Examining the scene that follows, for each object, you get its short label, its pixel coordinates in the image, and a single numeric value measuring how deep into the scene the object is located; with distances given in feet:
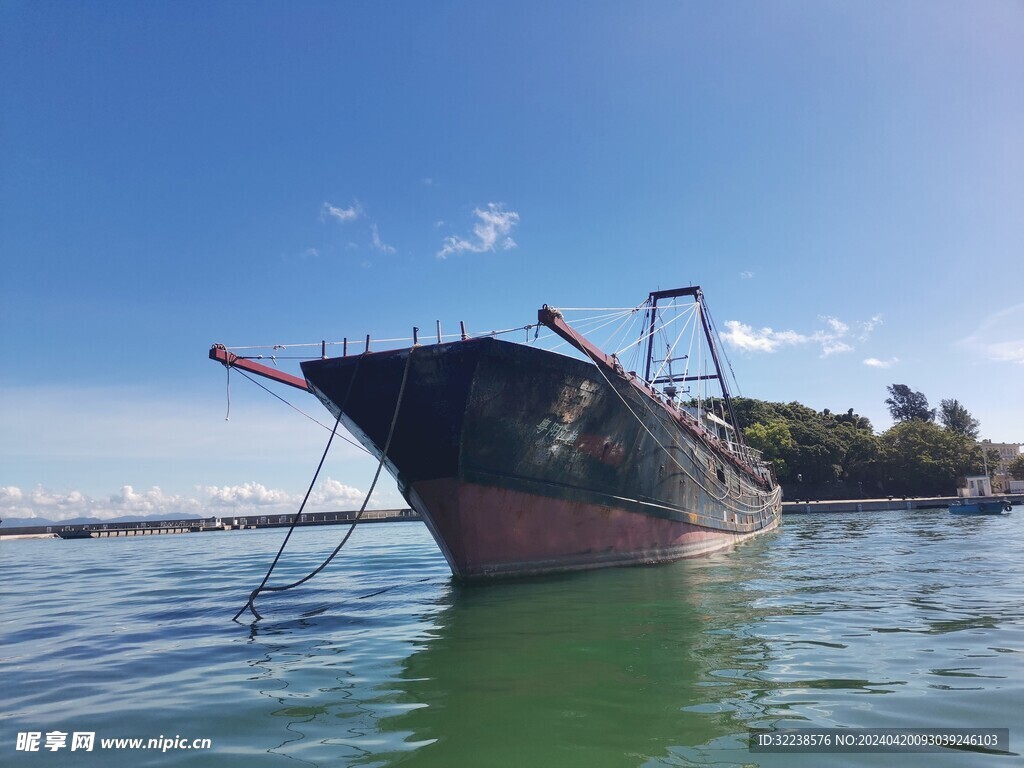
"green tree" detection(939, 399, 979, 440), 336.49
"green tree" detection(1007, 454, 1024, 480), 252.42
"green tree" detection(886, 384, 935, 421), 352.08
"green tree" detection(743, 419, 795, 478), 230.89
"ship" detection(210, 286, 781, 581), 39.99
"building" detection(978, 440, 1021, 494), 249.90
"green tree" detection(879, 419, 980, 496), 223.51
